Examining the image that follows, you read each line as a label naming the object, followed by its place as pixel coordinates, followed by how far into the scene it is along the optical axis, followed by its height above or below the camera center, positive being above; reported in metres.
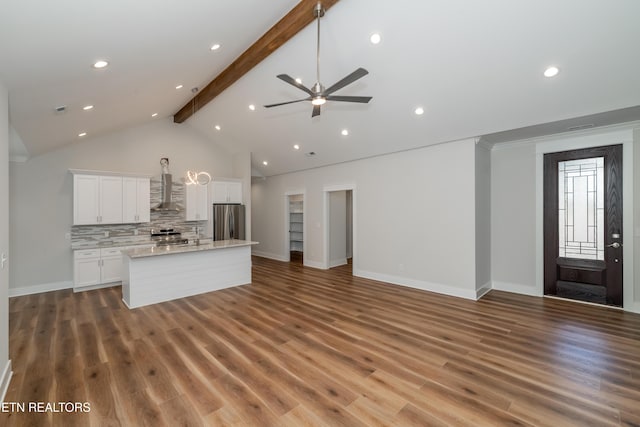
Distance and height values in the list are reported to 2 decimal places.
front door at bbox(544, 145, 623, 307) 4.51 -0.18
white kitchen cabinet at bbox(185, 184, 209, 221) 7.35 +0.28
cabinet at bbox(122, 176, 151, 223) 6.23 +0.29
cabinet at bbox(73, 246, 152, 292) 5.62 -1.12
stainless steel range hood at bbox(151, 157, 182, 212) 6.56 +0.35
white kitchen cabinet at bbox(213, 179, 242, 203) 7.78 +0.61
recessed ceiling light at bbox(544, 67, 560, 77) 3.36 +1.68
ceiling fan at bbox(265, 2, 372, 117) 2.90 +1.34
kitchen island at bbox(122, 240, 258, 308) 4.72 -1.07
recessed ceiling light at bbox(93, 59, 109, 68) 2.79 +1.50
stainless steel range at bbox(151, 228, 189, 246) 6.63 -0.57
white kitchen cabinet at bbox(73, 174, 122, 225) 5.68 +0.28
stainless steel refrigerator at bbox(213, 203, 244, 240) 7.78 -0.26
